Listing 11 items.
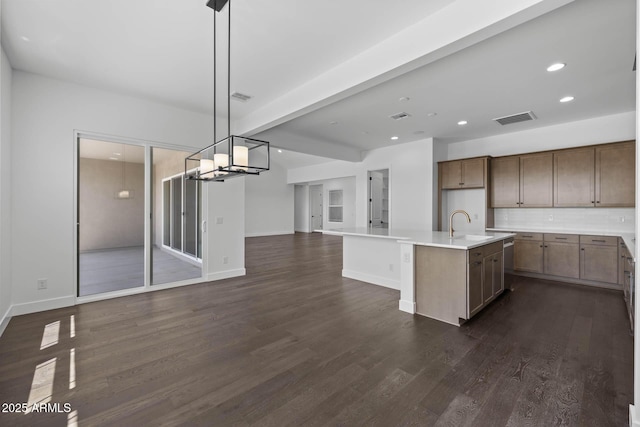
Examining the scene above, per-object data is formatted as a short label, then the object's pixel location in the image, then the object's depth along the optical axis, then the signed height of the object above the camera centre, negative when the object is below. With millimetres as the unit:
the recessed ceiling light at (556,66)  3010 +1599
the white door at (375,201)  7760 +388
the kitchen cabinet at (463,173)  5582 +827
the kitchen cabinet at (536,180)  4961 +590
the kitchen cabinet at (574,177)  4567 +595
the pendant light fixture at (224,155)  2363 +539
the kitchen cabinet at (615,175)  4242 +591
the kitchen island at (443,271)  2990 -673
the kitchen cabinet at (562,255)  4543 -705
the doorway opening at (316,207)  13711 +302
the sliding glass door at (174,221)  4570 -143
